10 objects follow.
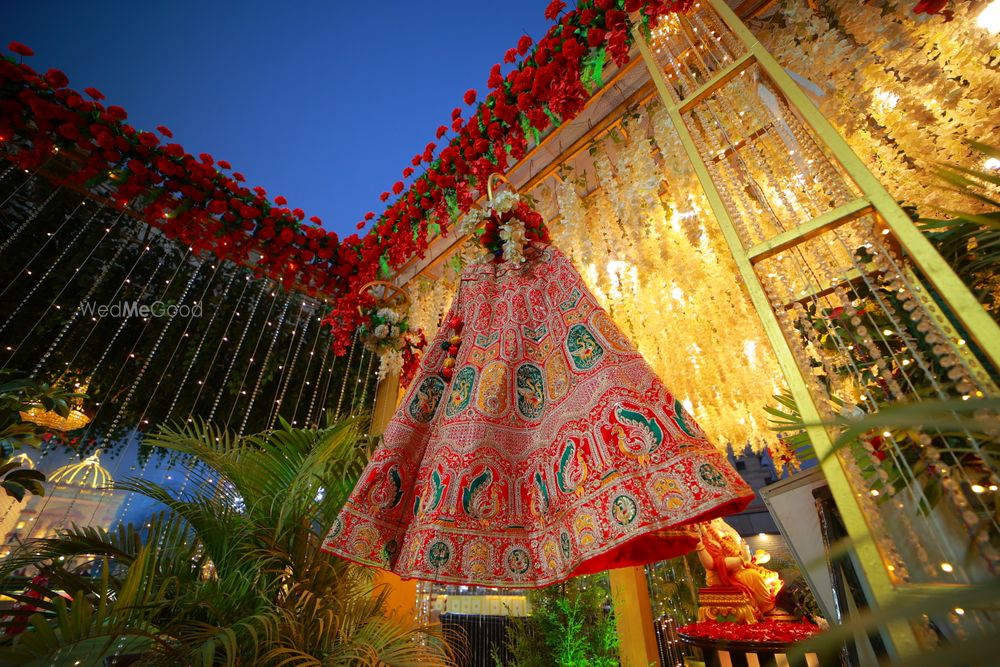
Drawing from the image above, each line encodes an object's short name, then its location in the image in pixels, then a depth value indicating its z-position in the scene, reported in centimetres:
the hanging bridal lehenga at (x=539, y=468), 90
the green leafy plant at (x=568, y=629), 244
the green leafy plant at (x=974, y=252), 92
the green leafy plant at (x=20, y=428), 201
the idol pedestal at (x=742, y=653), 141
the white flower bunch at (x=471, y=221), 179
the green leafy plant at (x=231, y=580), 110
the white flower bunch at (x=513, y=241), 163
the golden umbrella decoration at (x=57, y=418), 265
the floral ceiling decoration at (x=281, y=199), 213
